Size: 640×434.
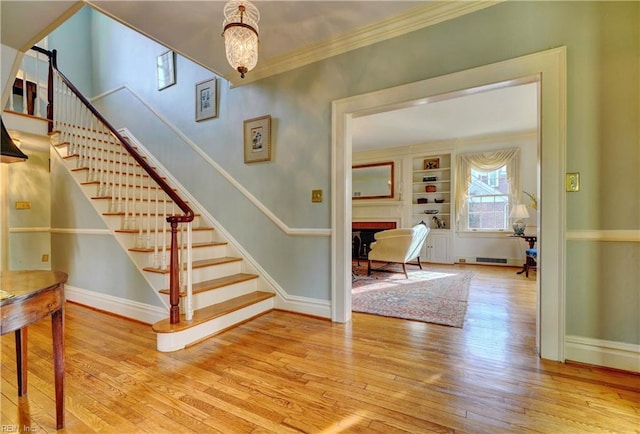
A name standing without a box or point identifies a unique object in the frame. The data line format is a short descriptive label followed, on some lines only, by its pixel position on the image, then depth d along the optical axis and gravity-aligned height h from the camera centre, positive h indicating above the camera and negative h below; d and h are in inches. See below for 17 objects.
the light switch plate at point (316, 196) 107.9 +6.8
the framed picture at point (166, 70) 154.7 +81.4
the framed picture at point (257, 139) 119.3 +32.4
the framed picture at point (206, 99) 136.3 +56.8
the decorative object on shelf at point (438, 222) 240.7 -7.9
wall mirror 254.7 +30.2
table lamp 191.6 -1.6
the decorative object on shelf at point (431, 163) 241.3 +43.2
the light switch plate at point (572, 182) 70.8 +7.8
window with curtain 214.1 +19.5
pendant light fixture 65.1 +41.1
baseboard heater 216.2 -37.3
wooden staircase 91.6 -15.2
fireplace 250.8 -17.8
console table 39.0 -14.0
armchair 165.3 -19.7
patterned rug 108.9 -39.7
